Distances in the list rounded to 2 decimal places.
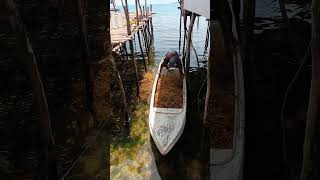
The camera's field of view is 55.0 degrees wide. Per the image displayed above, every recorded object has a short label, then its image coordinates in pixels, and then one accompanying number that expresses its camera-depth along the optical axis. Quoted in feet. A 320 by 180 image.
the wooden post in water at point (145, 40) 61.62
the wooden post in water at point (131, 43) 37.53
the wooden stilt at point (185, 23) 43.42
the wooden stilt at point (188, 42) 33.47
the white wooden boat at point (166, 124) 24.73
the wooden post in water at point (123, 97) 28.44
